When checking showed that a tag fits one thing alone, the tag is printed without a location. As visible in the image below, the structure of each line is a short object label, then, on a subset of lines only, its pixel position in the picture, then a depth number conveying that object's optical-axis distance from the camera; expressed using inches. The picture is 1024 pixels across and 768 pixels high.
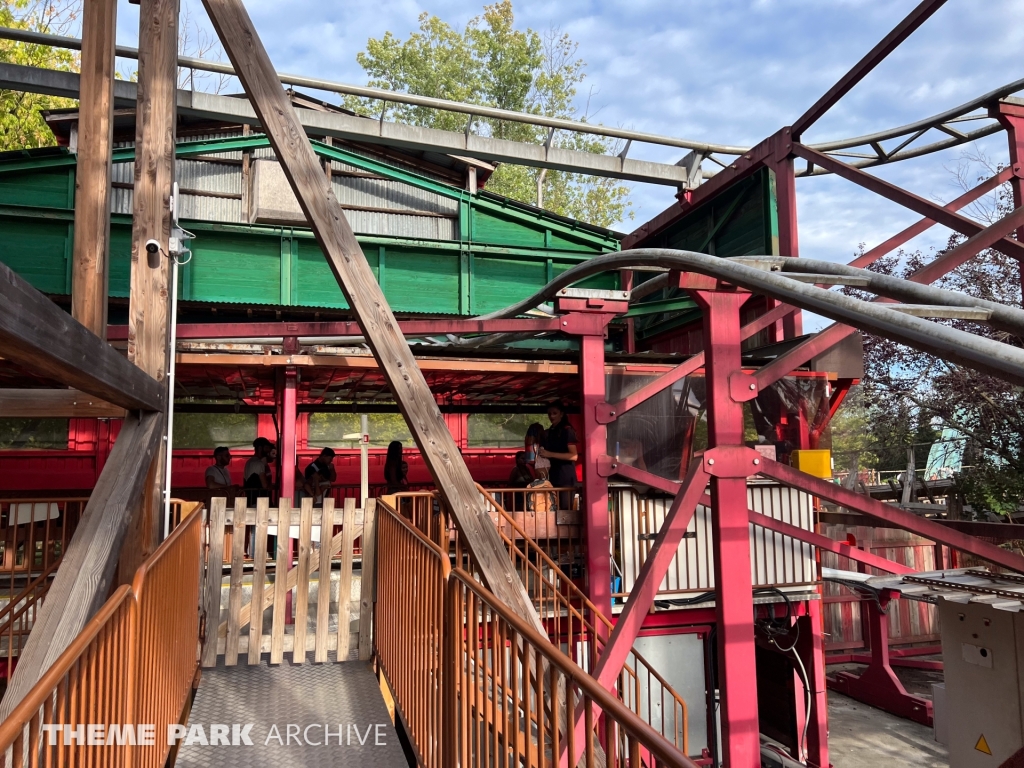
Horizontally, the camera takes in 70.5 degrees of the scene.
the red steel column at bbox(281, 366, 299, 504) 375.9
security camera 188.1
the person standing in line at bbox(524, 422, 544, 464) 485.4
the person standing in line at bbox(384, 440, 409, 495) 468.1
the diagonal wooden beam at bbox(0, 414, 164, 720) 116.0
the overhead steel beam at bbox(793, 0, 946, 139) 320.8
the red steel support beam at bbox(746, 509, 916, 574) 295.3
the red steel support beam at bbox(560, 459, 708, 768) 222.4
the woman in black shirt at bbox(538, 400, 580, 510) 368.2
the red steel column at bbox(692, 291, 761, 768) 215.2
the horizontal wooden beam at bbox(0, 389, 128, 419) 151.9
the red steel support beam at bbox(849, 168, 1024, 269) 344.5
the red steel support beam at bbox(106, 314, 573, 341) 350.0
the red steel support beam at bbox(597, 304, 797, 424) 325.4
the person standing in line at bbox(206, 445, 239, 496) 429.7
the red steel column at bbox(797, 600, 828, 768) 418.3
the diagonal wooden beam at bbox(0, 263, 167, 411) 80.0
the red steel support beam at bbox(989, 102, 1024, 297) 350.6
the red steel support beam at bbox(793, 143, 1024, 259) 318.7
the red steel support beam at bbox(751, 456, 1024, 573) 226.1
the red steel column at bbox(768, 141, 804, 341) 478.6
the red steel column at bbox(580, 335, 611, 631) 331.0
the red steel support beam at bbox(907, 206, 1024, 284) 257.8
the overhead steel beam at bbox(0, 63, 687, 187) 439.5
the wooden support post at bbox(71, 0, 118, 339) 165.2
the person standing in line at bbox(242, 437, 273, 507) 437.4
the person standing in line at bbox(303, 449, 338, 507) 470.0
